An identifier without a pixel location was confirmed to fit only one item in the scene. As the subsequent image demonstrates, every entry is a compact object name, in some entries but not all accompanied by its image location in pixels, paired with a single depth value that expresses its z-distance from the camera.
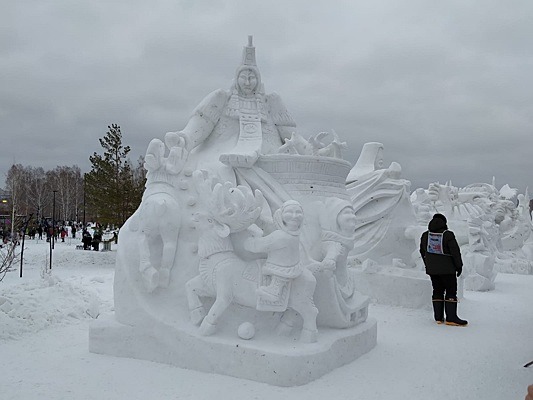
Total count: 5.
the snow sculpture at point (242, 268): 3.60
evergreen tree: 15.87
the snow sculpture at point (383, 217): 7.18
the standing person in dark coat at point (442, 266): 5.54
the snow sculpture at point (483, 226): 8.28
